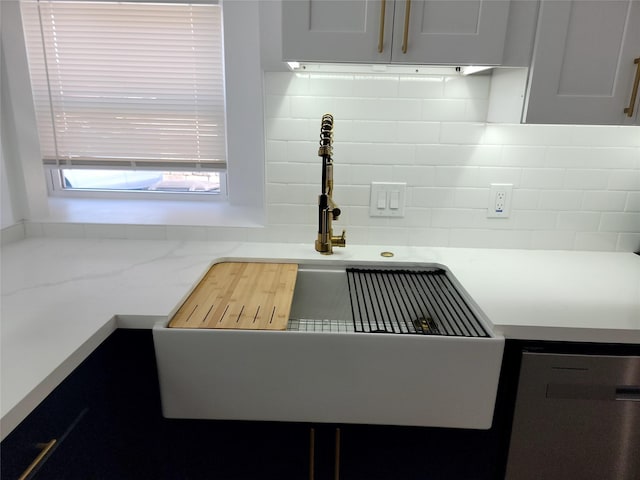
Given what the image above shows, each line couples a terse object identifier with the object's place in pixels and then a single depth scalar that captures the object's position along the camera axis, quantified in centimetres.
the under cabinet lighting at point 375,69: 129
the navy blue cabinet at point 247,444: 109
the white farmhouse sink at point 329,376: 106
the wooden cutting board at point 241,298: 112
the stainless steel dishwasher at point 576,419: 110
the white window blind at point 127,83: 168
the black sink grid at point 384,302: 117
